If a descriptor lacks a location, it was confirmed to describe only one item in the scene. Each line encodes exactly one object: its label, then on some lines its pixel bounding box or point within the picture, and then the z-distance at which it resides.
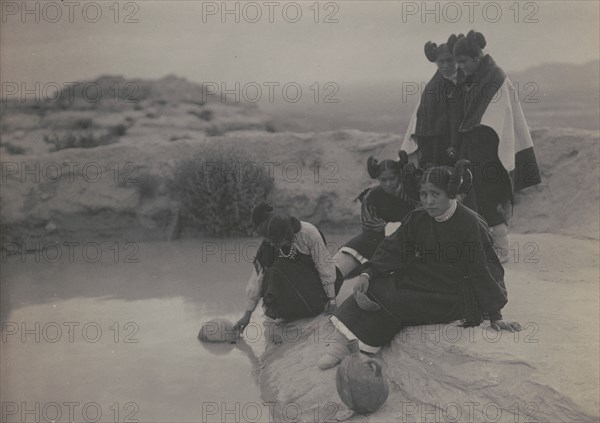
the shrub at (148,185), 8.70
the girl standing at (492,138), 5.12
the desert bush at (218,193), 8.41
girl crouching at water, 4.97
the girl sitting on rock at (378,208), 5.13
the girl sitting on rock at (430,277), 3.98
